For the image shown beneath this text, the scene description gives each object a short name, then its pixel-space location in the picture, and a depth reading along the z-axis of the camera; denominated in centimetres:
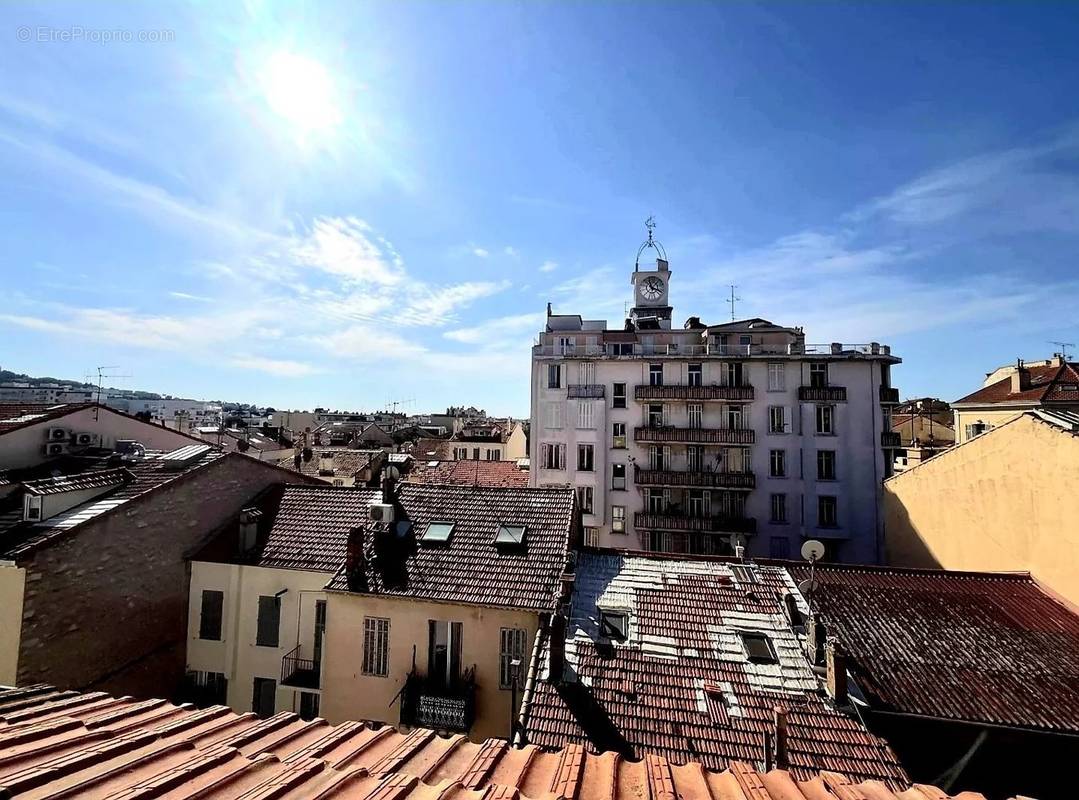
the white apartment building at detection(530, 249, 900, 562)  2833
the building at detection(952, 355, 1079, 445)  3005
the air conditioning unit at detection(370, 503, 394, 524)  1414
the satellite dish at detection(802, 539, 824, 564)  1522
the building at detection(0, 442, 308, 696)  1124
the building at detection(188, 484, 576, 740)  1172
